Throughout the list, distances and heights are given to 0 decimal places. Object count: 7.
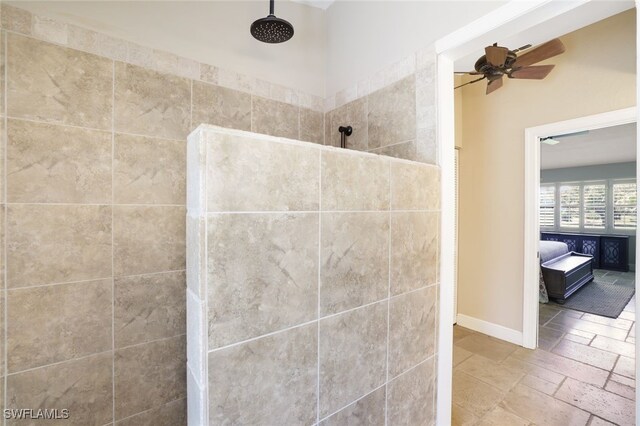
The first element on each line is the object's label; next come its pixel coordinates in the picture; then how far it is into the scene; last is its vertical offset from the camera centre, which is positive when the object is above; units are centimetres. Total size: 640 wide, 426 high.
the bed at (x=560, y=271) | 380 -89
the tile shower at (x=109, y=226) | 110 -6
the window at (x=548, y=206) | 760 +17
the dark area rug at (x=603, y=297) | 366 -132
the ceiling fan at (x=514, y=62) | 184 +113
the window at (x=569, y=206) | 715 +16
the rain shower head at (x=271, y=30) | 137 +96
